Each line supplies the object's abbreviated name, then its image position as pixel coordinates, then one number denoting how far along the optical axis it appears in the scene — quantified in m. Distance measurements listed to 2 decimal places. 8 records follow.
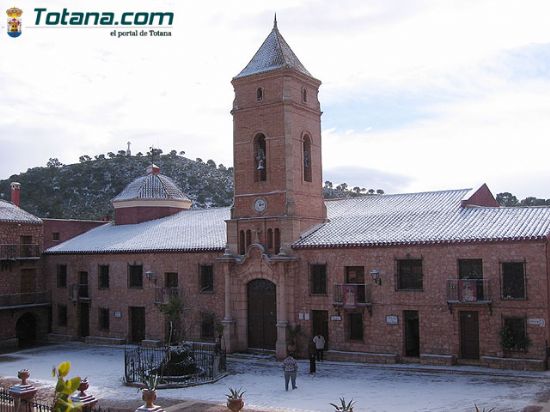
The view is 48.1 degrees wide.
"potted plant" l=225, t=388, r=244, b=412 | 17.05
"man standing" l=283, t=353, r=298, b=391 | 23.11
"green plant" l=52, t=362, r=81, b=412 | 7.09
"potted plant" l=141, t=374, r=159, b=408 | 15.49
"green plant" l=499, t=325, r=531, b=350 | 25.03
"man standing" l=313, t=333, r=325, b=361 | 29.06
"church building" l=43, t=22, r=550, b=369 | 25.80
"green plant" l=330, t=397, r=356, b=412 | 13.61
